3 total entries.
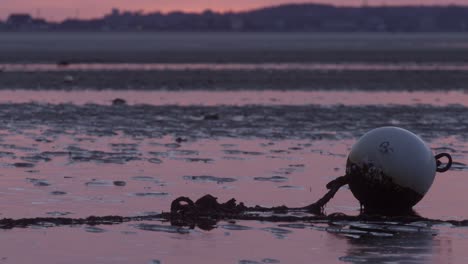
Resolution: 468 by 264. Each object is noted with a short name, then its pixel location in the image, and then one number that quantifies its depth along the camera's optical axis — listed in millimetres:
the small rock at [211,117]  29394
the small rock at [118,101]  34875
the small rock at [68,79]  47925
